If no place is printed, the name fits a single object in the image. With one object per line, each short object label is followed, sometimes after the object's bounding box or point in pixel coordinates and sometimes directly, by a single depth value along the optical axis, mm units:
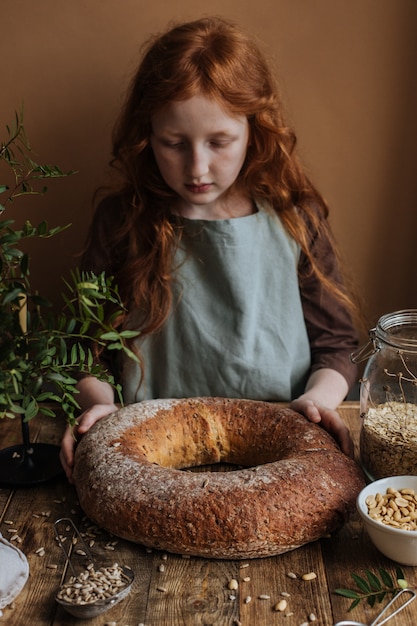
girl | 1756
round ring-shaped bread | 1168
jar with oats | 1307
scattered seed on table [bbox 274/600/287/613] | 1084
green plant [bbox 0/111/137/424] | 1071
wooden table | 1075
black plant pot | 1396
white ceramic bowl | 1126
